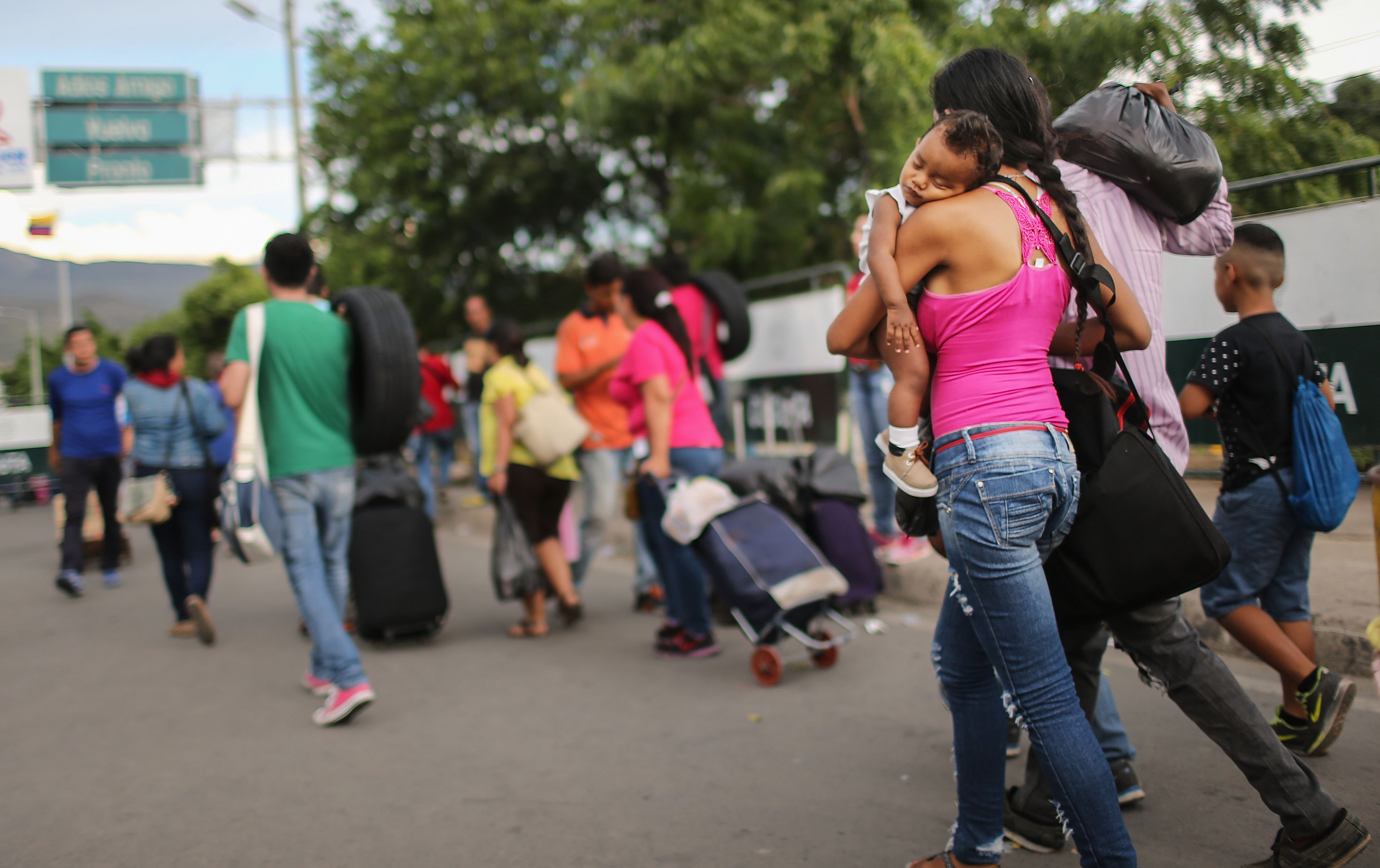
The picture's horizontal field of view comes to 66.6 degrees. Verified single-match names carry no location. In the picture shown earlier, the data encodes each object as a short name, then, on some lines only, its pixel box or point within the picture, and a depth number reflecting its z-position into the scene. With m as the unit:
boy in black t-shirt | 3.21
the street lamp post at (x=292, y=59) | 19.92
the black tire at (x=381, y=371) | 4.49
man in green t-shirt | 4.41
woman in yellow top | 5.85
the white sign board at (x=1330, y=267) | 4.12
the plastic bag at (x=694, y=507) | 4.75
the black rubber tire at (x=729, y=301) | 6.44
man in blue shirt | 7.97
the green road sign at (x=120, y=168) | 21.31
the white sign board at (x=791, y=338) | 8.59
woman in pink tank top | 2.14
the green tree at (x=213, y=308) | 24.16
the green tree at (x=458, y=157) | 16.28
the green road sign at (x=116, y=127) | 21.06
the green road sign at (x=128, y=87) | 21.19
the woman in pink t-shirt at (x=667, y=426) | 5.02
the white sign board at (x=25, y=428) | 14.15
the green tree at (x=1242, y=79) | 4.36
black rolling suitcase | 5.60
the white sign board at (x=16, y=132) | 19.33
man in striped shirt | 2.41
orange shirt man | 6.21
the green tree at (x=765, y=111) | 10.81
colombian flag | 15.98
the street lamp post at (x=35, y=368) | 12.95
